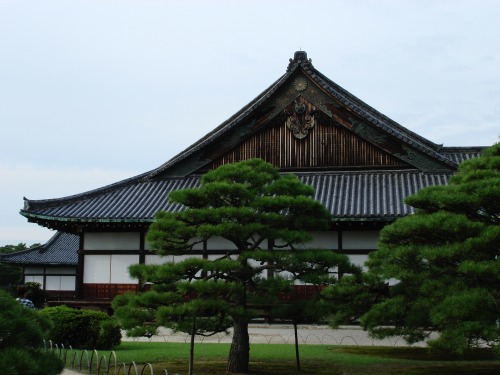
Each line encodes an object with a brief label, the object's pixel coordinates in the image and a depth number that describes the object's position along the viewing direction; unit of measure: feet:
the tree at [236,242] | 45.34
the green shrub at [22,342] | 23.89
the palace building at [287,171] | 79.15
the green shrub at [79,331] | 60.95
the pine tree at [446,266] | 37.24
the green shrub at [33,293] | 127.54
